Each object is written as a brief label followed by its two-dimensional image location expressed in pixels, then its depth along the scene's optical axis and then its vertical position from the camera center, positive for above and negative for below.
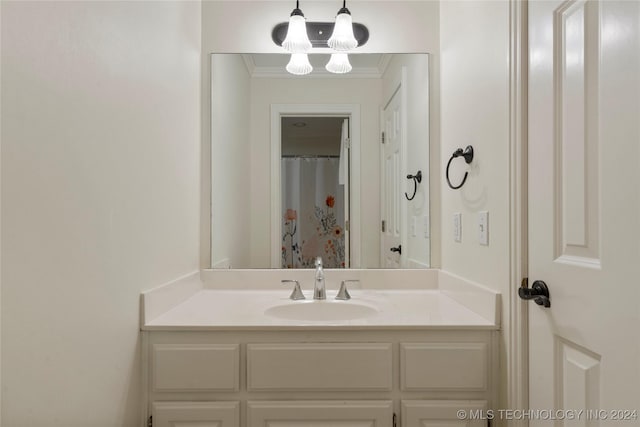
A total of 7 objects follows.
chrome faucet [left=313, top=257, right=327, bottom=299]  1.60 -0.29
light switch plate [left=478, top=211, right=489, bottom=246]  1.26 -0.04
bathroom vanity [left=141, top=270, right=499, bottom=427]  1.19 -0.48
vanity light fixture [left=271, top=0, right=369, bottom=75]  1.72 +0.81
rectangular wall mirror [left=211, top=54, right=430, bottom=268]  1.80 +0.27
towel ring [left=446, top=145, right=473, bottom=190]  1.39 +0.23
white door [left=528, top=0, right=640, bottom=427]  0.74 +0.02
